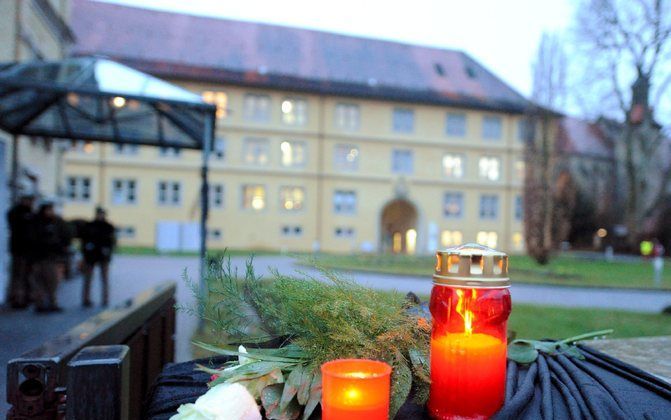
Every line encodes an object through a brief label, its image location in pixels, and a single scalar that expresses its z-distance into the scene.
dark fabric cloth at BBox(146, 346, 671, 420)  1.15
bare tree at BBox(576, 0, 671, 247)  17.47
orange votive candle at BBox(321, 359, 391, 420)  0.94
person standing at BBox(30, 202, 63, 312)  7.57
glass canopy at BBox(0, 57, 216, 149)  5.63
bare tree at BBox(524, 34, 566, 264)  23.44
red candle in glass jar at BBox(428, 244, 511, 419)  1.06
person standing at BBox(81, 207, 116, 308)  8.47
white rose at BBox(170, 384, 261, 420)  0.97
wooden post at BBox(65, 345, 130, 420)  1.14
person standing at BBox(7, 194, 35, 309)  7.61
